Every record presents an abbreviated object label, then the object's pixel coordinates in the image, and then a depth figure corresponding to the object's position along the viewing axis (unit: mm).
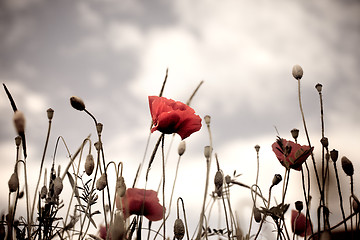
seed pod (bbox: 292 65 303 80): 737
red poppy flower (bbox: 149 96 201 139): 761
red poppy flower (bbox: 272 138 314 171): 701
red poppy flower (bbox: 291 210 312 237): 864
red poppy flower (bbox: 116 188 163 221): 716
